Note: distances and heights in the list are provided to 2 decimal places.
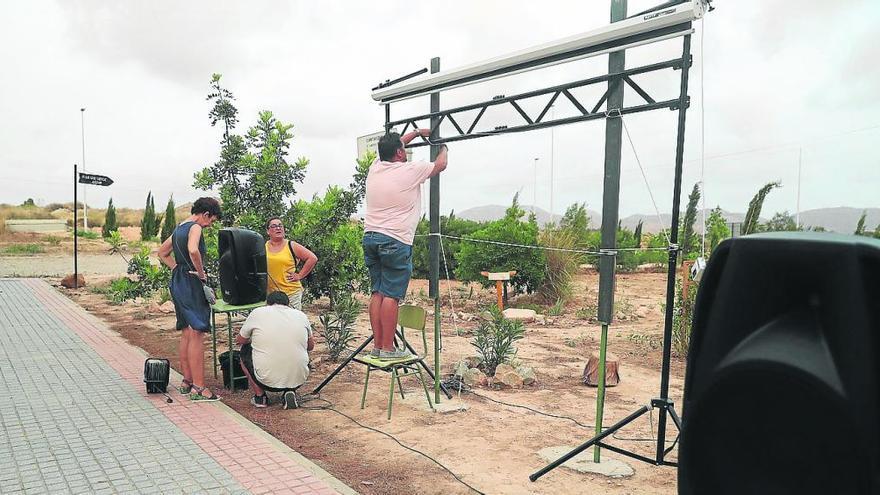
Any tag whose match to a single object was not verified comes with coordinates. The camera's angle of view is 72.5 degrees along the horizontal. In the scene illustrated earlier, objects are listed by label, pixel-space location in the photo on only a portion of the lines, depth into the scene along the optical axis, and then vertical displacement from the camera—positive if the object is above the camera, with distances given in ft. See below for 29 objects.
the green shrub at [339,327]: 23.66 -4.06
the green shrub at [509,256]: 39.70 -1.73
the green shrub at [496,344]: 21.85 -4.23
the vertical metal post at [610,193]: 12.76 +0.84
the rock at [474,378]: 20.93 -5.24
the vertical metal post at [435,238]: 17.92 -0.31
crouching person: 16.99 -3.47
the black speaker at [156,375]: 18.98 -4.88
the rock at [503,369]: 20.98 -4.93
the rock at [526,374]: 21.04 -5.06
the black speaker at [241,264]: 18.92 -1.30
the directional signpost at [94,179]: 44.75 +3.00
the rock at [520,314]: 35.15 -5.00
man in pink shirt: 16.13 +0.11
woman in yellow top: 21.06 -1.33
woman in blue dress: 17.92 -1.86
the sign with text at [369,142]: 20.12 +2.87
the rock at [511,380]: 20.75 -5.19
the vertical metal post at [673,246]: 11.41 -0.23
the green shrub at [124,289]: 27.27 -3.17
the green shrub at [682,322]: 24.40 -3.65
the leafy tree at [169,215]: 123.14 +1.24
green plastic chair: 16.52 -3.70
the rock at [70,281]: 52.70 -5.55
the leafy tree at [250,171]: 26.91 +2.35
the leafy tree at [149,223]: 121.19 -0.40
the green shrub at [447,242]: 57.77 -1.33
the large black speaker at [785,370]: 3.69 -0.89
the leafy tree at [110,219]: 127.68 +0.19
